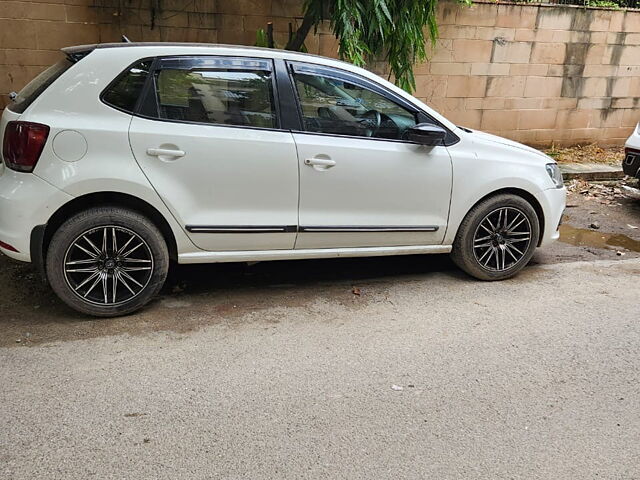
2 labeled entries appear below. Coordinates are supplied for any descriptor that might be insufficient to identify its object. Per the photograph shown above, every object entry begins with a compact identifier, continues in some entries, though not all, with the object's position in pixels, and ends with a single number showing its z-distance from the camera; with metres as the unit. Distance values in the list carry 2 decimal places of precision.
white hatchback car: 3.62
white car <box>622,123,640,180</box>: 6.64
